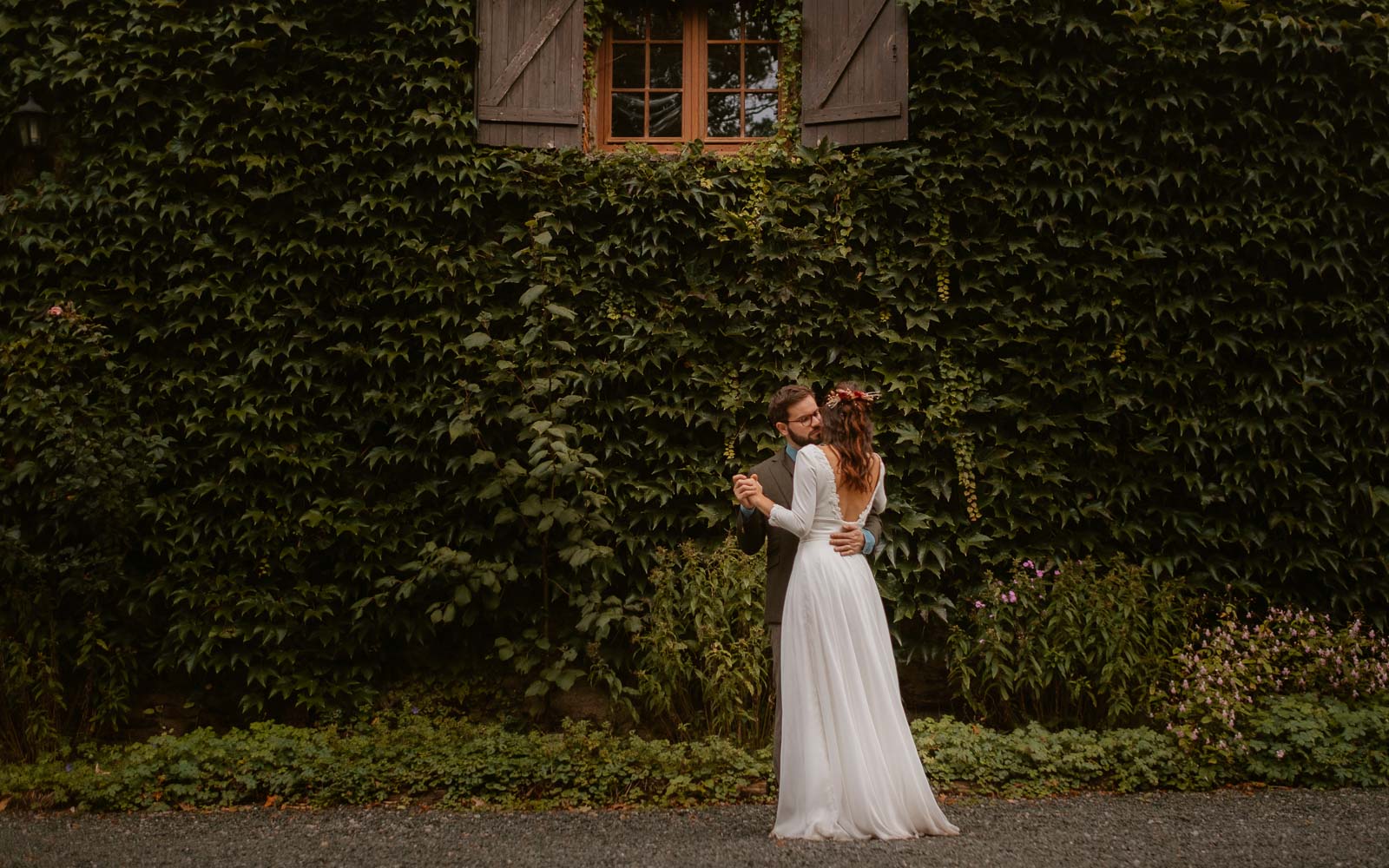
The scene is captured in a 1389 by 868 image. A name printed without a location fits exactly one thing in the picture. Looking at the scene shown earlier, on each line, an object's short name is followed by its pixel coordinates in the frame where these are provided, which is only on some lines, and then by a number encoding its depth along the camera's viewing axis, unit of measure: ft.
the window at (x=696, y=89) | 21.86
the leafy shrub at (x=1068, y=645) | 18.99
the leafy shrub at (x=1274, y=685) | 17.46
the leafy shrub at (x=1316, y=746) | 17.08
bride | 13.65
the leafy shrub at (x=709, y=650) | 18.44
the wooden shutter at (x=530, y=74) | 21.88
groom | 15.29
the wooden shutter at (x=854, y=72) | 21.83
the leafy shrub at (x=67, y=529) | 19.26
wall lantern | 20.99
